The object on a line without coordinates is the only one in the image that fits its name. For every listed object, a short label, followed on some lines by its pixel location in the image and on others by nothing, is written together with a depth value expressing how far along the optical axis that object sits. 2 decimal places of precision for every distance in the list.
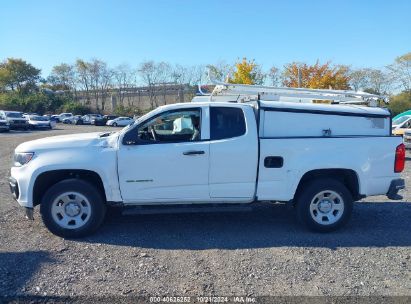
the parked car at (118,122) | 53.53
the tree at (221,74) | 42.04
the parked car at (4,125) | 32.84
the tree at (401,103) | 41.06
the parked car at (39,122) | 38.72
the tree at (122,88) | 84.19
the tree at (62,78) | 87.00
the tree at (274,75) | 54.90
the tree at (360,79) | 55.78
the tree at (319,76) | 35.76
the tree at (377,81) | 53.53
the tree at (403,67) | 50.59
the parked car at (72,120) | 59.06
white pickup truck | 5.23
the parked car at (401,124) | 16.05
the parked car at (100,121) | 55.66
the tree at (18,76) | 80.79
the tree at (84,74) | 84.81
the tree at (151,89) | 80.00
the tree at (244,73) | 36.03
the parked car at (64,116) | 62.78
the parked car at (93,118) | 56.81
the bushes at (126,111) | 71.56
